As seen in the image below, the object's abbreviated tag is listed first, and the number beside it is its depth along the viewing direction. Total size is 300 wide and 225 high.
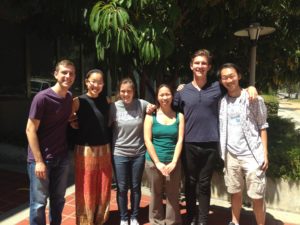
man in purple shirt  2.16
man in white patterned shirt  2.46
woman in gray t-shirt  2.56
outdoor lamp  3.68
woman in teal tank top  2.52
